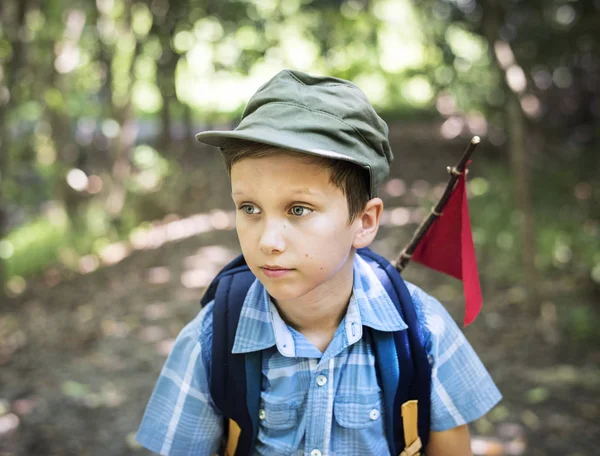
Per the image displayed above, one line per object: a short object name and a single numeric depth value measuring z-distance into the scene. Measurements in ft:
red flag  5.62
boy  4.58
